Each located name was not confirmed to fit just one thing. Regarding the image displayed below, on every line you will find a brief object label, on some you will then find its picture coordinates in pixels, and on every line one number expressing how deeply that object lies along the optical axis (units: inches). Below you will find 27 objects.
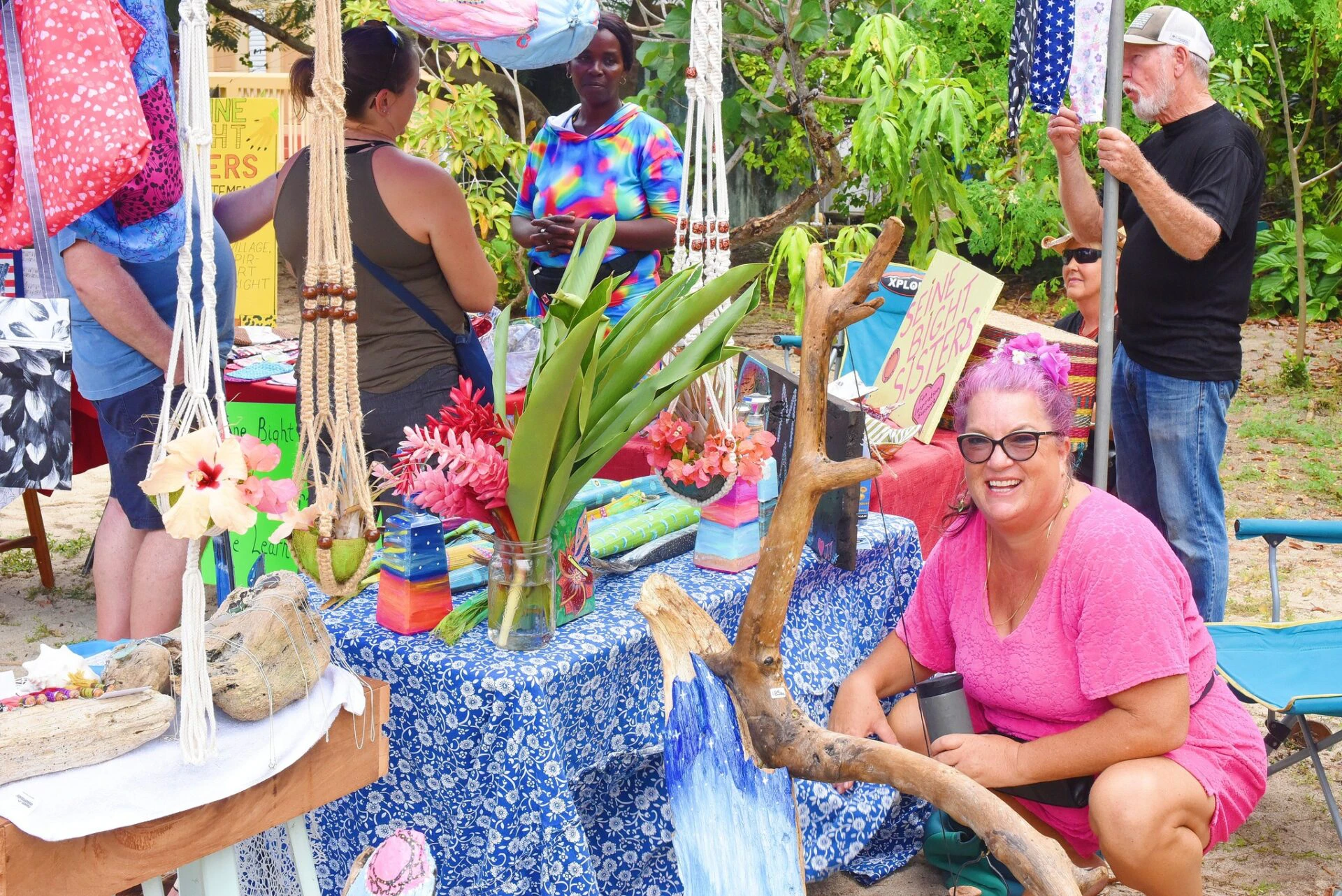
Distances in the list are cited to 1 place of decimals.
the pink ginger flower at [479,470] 68.1
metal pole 109.3
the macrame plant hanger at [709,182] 86.1
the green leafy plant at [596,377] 68.7
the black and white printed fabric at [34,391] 129.8
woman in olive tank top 97.4
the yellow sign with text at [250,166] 187.0
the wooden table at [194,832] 52.3
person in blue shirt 96.2
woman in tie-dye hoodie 132.5
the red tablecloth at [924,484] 122.2
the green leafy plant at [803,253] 195.3
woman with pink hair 73.1
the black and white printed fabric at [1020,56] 120.0
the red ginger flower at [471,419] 71.5
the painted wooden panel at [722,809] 64.9
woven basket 127.0
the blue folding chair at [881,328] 158.4
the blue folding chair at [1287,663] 96.9
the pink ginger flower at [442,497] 68.7
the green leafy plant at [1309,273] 349.1
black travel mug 80.6
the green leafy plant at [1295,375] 297.9
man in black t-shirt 118.9
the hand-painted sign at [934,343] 131.4
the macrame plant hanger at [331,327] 65.3
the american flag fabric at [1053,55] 115.5
